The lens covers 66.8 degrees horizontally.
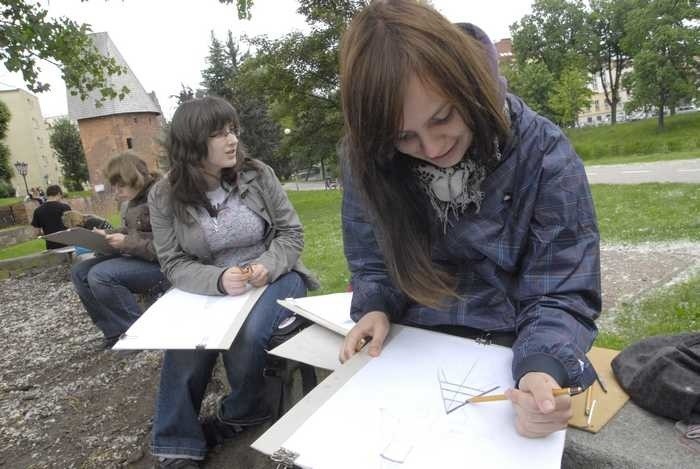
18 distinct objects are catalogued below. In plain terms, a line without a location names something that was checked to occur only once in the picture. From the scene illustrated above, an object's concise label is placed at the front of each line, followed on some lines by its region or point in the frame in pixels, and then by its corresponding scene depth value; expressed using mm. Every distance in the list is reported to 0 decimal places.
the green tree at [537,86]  41281
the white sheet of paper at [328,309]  1840
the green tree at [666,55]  34500
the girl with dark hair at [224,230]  2354
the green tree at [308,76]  15734
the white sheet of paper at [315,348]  1739
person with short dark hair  8227
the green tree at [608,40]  41812
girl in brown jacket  3648
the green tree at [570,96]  38344
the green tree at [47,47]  6090
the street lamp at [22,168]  27678
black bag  1380
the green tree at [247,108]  27281
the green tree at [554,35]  43625
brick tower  32875
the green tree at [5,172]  35312
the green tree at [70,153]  48062
